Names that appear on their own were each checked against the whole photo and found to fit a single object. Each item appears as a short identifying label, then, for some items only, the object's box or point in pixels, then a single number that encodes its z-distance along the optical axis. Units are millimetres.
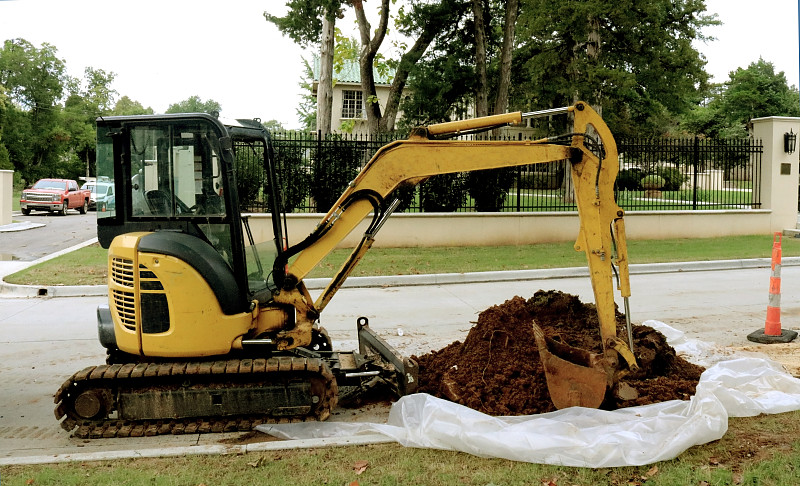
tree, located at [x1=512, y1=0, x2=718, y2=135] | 24016
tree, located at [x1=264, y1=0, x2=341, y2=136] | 20000
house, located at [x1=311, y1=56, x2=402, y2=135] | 51156
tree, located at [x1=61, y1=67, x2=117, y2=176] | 65062
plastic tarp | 4891
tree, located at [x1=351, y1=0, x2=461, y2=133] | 23062
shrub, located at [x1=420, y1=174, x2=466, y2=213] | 19266
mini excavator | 5684
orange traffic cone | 8711
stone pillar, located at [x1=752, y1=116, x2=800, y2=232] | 20422
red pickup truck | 34844
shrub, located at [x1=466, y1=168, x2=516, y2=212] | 19562
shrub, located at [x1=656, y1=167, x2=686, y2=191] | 22562
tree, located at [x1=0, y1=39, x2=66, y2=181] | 60000
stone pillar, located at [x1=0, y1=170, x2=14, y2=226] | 26859
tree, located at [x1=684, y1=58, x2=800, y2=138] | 59031
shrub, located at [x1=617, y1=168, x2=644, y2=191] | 21391
